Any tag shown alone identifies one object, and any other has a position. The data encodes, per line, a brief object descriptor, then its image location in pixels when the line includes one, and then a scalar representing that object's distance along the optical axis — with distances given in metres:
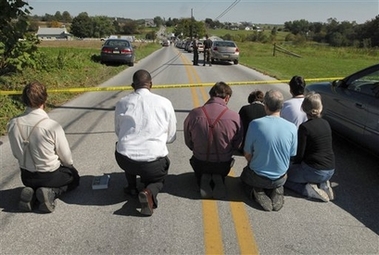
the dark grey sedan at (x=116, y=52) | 20.16
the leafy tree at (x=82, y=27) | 139.01
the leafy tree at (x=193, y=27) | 108.07
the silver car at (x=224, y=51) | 23.83
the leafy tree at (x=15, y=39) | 8.91
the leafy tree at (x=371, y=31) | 65.75
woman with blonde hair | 4.08
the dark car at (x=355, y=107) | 4.86
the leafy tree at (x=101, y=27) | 140.00
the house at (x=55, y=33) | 131.25
